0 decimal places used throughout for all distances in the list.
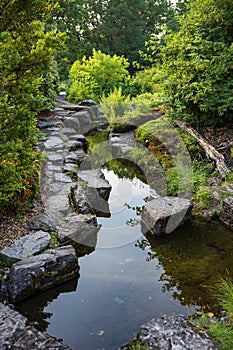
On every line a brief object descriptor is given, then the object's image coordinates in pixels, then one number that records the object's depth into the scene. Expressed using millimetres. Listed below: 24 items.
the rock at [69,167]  6037
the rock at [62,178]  5613
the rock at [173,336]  2547
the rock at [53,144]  7035
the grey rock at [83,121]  10058
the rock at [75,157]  6578
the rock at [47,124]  8508
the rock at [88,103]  12014
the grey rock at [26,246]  3541
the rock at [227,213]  4832
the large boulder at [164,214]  4582
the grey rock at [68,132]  8361
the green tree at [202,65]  6316
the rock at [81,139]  8047
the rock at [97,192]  5438
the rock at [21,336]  2428
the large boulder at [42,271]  3236
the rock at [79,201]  4961
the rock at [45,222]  4223
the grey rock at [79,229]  4137
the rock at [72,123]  9180
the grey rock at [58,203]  4629
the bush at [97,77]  13238
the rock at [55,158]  6312
